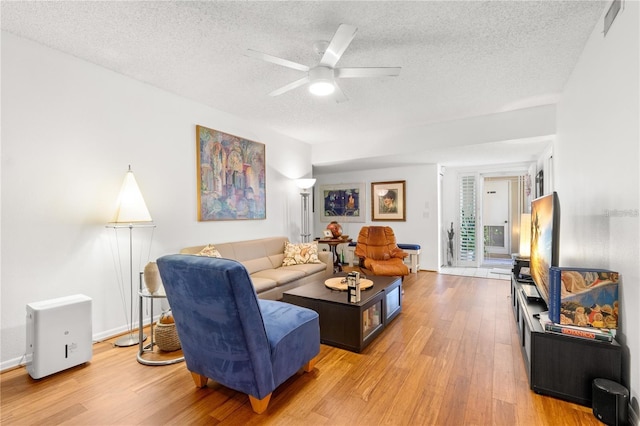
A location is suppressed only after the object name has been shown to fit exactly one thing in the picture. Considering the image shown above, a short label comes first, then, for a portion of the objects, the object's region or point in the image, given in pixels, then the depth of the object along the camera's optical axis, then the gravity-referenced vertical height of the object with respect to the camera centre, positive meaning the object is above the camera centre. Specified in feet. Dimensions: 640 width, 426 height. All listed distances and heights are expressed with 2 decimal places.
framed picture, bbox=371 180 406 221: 20.45 +0.76
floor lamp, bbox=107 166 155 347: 8.83 +0.05
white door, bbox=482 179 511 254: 23.02 -0.42
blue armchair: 5.23 -2.38
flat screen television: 6.93 -0.71
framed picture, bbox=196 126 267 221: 12.47 +1.60
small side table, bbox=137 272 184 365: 7.87 -3.94
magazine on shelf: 5.86 -1.72
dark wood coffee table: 8.39 -3.00
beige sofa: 11.58 -2.57
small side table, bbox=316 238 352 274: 16.52 -1.72
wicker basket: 8.53 -3.56
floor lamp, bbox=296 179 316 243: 18.68 -0.35
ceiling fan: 6.91 +3.68
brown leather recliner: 15.20 -1.98
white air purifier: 7.05 -3.03
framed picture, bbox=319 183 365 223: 22.17 +0.72
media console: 5.75 -3.05
